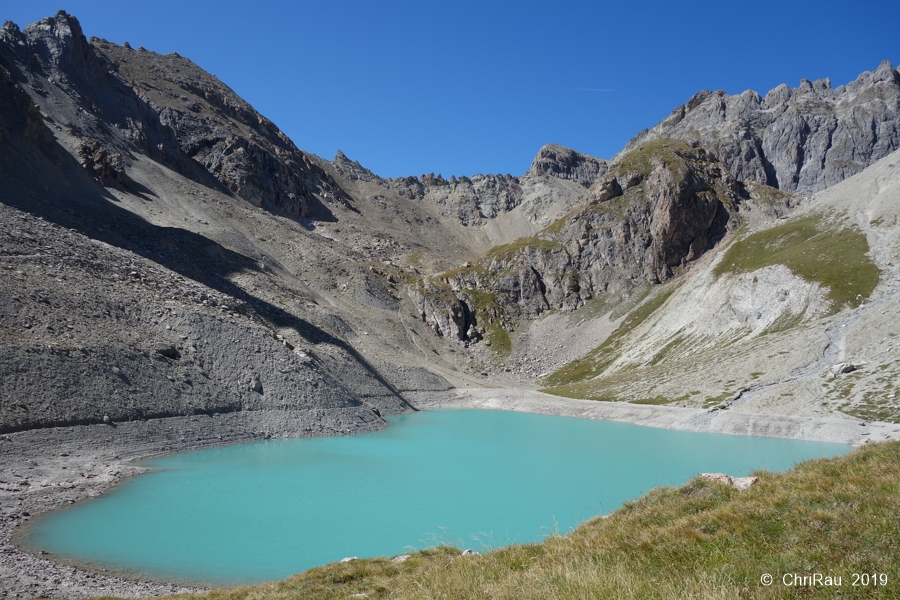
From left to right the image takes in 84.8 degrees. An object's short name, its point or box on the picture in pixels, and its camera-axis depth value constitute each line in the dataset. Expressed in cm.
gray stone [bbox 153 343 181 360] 4642
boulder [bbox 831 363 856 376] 5616
